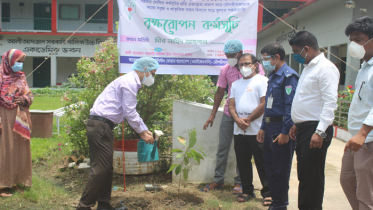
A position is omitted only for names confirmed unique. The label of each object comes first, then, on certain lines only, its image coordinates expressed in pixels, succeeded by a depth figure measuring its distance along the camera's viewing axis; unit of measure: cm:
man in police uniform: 373
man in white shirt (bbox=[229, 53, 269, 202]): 438
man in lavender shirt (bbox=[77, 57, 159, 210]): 398
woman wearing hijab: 469
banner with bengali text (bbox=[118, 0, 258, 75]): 518
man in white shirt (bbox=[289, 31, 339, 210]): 317
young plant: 450
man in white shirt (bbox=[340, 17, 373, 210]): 276
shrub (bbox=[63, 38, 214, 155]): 555
